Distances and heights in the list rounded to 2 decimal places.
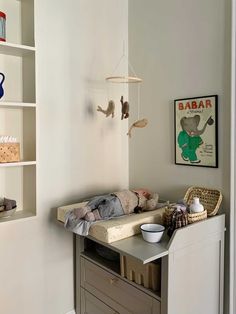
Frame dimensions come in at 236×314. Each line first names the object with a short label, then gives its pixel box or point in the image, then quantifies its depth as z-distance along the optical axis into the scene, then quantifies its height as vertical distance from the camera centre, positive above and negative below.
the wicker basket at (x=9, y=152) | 1.70 -0.05
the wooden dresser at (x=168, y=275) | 1.44 -0.73
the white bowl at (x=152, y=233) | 1.50 -0.45
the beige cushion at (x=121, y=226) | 1.53 -0.43
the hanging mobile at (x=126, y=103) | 1.95 +0.33
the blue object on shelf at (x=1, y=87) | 1.71 +0.32
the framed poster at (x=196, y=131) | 1.83 +0.08
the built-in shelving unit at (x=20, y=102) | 1.83 +0.26
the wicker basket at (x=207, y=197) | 1.76 -0.33
